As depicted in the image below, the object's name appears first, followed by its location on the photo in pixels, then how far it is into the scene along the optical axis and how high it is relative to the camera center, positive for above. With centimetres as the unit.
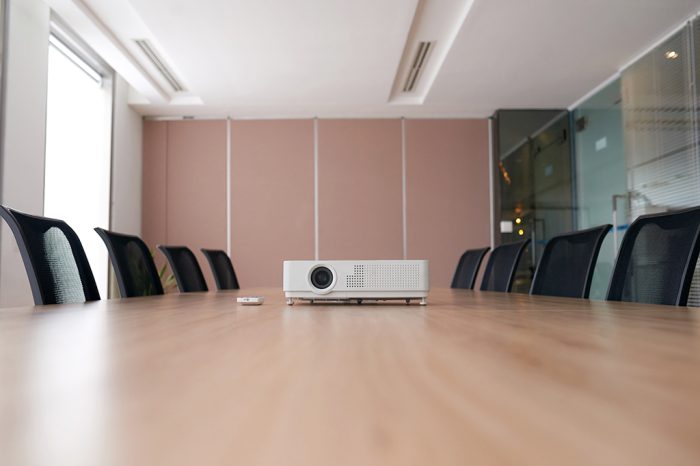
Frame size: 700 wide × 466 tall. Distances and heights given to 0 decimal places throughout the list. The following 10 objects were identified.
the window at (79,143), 511 +120
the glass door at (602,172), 545 +89
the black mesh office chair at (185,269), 330 -10
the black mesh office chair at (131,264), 249 -5
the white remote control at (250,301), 145 -13
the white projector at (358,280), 133 -7
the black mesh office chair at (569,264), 226 -6
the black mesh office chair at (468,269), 415 -14
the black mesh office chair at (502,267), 321 -10
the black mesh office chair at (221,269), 399 -13
